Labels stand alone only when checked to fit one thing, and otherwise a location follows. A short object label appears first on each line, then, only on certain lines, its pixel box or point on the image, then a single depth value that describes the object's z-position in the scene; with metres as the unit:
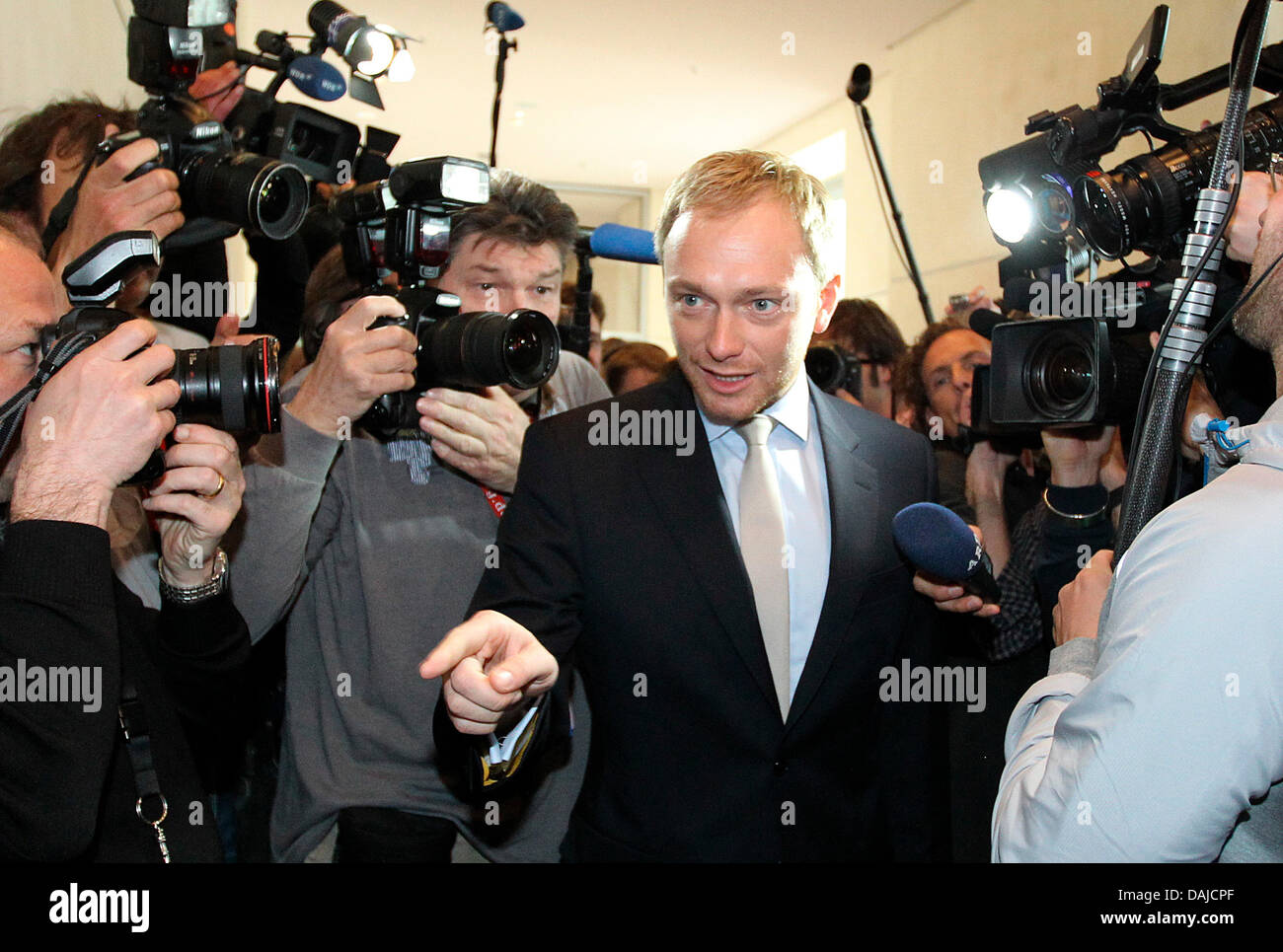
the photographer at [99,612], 1.09
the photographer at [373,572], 1.55
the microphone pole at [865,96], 2.97
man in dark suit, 1.46
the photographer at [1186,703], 0.92
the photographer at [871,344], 2.91
